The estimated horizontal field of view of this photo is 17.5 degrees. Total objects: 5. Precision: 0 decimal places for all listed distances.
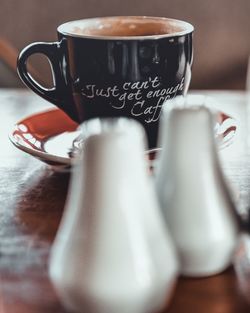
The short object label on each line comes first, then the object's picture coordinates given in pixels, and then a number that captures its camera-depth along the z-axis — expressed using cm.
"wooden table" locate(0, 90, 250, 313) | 35
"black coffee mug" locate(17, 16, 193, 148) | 49
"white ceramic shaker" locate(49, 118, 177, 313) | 31
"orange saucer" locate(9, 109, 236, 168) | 49
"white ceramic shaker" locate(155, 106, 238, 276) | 34
